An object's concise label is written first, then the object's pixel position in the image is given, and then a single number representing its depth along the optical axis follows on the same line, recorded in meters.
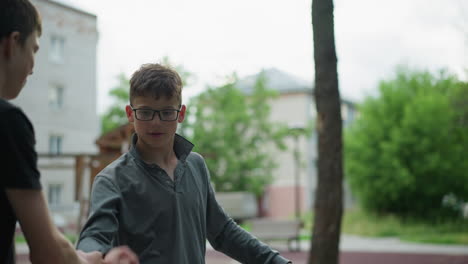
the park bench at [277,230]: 18.83
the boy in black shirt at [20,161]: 1.44
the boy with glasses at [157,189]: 2.29
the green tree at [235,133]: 37.16
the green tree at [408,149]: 25.44
